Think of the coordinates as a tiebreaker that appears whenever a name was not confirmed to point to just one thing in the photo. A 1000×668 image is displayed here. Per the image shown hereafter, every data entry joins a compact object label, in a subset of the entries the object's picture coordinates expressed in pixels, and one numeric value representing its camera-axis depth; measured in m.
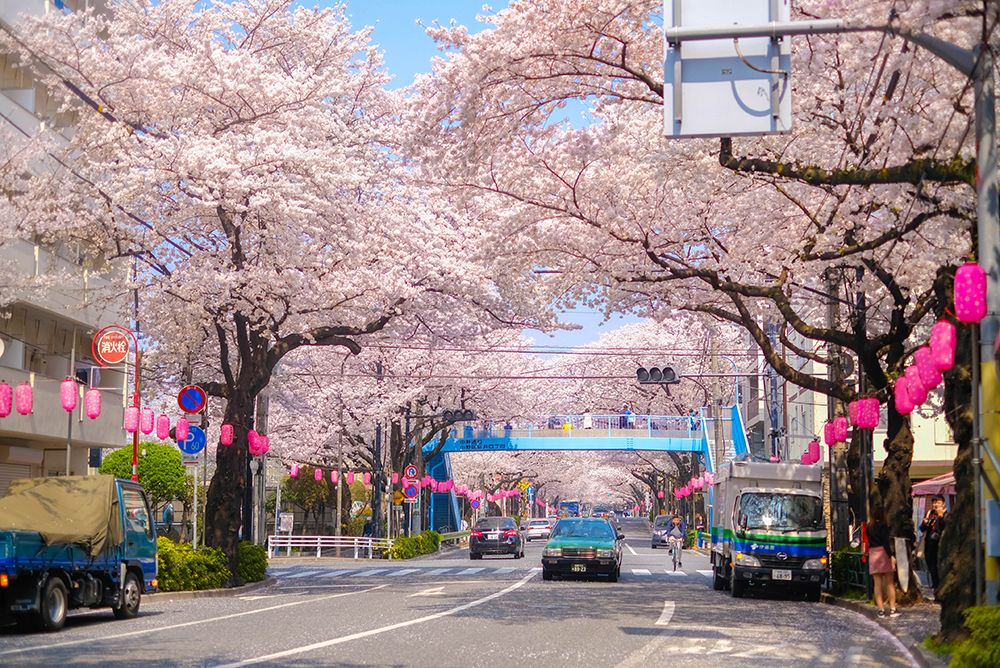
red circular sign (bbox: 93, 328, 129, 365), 27.75
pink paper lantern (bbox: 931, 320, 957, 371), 14.51
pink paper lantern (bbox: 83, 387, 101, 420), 31.14
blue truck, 16.67
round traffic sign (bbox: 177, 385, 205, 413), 26.67
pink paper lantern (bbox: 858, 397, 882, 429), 22.89
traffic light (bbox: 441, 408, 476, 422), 55.88
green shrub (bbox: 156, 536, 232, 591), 25.56
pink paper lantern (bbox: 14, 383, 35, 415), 28.42
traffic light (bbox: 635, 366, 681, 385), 41.16
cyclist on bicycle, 39.16
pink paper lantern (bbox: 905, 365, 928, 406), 17.69
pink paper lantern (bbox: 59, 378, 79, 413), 28.34
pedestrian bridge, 74.06
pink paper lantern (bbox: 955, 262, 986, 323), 12.43
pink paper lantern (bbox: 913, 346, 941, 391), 16.81
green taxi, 30.88
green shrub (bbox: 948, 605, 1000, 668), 10.21
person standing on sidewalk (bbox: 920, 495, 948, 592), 24.78
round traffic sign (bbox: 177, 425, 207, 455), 26.94
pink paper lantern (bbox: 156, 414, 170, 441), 32.25
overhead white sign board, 12.33
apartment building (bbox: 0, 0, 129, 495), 30.22
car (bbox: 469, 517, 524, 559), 49.06
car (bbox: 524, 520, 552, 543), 82.88
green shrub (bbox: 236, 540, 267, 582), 29.69
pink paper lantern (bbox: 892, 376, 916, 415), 18.70
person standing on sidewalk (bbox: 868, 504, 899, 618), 21.41
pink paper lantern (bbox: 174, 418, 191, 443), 28.70
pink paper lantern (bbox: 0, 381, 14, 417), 26.30
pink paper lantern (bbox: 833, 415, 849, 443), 26.66
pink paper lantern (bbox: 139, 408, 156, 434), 30.28
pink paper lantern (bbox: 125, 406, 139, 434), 27.98
